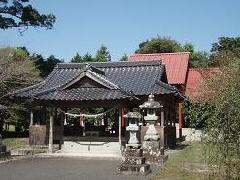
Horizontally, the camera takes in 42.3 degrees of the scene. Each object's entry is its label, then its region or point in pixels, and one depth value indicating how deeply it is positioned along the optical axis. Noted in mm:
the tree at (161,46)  45162
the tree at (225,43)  40031
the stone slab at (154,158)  13187
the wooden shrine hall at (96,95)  16663
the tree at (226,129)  7183
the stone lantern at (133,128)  11679
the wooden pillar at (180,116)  23765
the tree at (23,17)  22674
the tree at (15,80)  22790
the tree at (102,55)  38341
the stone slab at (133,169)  10879
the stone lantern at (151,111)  14801
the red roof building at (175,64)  27988
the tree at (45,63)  32676
